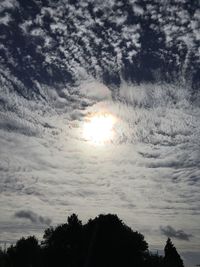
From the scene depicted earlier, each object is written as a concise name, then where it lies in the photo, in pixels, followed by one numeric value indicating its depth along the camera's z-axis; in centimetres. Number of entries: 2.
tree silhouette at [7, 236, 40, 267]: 5801
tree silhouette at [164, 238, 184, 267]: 5778
